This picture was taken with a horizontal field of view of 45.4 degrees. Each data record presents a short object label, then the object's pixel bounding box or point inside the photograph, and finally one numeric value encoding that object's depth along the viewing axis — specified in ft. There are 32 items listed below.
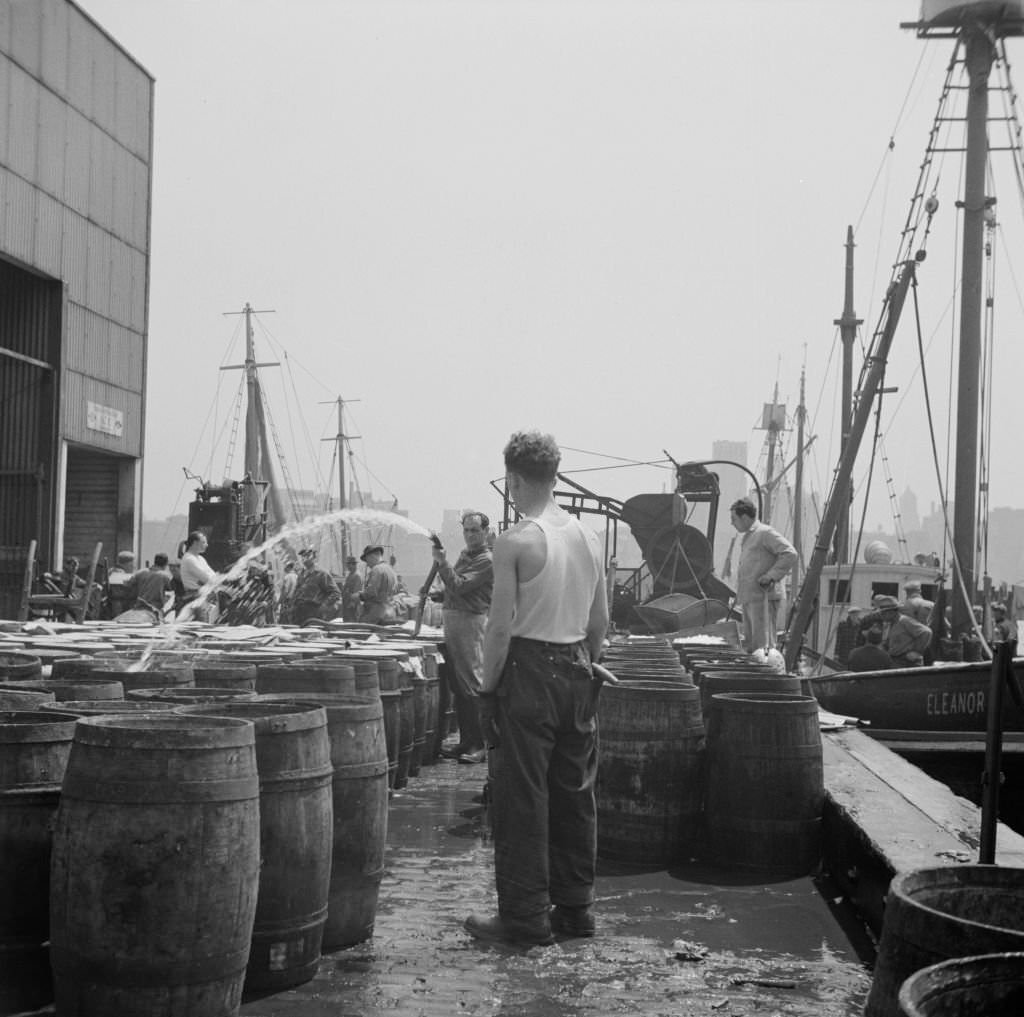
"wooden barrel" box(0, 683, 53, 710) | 15.51
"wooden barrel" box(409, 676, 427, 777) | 29.71
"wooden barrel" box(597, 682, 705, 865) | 21.03
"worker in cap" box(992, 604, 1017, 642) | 68.23
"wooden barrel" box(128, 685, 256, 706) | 16.06
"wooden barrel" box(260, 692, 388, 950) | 15.58
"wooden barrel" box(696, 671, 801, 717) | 24.09
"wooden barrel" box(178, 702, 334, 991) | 13.79
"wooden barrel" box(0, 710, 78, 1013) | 12.40
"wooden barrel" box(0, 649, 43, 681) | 20.34
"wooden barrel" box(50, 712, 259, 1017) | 11.71
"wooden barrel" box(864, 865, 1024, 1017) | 7.91
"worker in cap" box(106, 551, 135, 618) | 57.41
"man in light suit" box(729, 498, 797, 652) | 37.60
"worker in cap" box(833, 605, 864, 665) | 57.47
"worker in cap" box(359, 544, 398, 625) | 52.34
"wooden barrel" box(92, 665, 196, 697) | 19.58
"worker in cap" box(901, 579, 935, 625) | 53.21
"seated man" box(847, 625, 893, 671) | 46.03
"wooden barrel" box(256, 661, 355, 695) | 20.03
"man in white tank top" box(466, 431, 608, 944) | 16.30
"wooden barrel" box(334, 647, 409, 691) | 25.64
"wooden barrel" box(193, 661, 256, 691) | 20.30
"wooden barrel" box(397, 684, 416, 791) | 27.66
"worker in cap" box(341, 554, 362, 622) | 65.39
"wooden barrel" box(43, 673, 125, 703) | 16.48
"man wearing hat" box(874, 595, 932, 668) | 46.26
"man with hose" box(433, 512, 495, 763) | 30.14
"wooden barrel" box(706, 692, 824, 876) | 20.66
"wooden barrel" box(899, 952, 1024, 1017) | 6.90
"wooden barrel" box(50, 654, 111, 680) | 20.43
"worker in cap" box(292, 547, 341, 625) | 57.41
